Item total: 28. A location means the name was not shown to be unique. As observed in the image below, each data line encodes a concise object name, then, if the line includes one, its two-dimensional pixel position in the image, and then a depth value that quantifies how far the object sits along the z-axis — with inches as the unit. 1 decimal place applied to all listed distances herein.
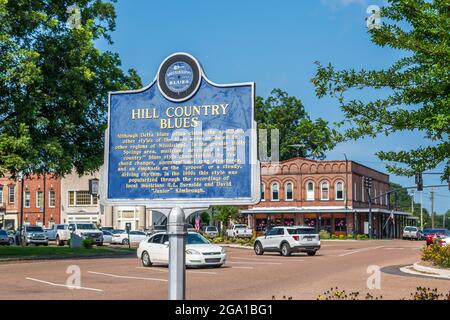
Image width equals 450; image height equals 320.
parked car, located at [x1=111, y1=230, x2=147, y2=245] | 2400.6
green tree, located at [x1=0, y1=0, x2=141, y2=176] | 1209.4
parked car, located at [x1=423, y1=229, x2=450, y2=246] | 2330.2
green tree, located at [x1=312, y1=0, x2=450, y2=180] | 338.0
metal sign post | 291.0
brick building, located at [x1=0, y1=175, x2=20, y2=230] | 3518.5
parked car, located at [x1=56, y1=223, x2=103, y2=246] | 2185.0
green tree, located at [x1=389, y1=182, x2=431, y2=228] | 6968.0
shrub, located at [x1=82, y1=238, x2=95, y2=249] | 1835.6
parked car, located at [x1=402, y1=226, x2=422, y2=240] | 3078.2
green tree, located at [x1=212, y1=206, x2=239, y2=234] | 2610.7
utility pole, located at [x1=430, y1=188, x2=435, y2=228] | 4391.2
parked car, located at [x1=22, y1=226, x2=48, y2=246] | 2256.4
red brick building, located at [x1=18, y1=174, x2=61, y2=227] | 3418.6
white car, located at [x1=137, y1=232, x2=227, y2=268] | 1036.5
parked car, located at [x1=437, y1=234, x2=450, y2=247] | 1267.8
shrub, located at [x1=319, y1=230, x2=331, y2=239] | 2982.3
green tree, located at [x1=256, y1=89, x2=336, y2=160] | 3909.9
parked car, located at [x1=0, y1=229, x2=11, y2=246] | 2228.1
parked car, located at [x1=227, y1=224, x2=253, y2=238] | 2957.7
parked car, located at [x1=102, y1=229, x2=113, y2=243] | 2466.8
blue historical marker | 291.1
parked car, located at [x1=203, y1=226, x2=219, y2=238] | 2908.5
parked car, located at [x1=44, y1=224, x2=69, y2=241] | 2378.4
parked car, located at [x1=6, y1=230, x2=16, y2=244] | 2448.2
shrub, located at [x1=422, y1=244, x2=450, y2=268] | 997.5
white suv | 1503.4
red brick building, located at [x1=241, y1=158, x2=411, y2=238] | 3191.4
